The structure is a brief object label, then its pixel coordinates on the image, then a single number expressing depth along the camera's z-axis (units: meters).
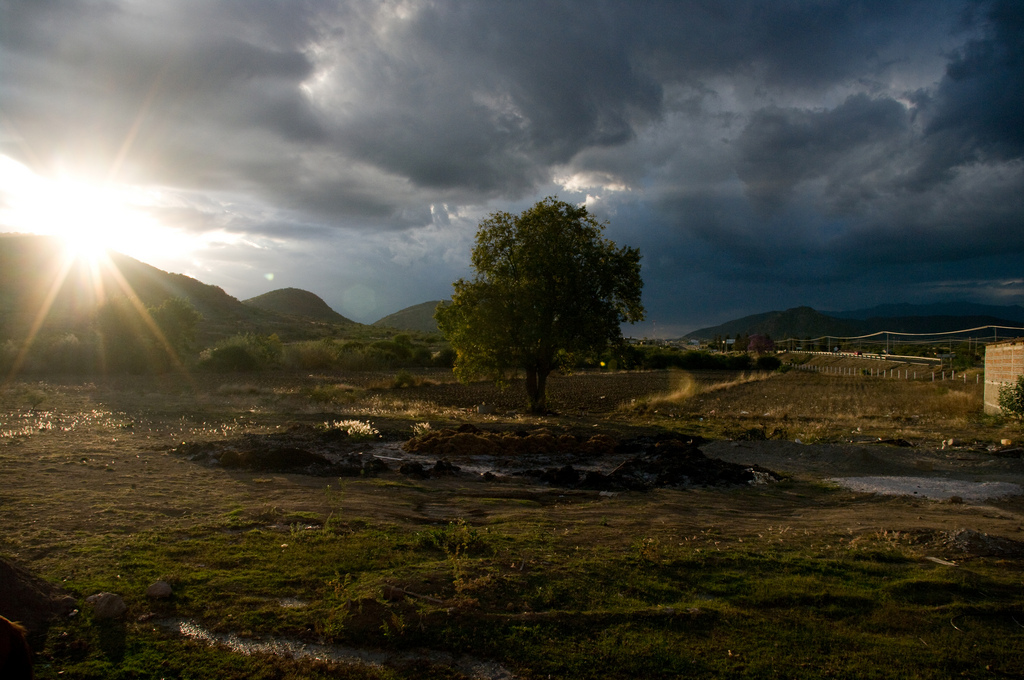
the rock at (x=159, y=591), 4.83
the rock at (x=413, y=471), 11.30
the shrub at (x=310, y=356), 53.01
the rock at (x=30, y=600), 4.19
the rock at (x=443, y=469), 11.53
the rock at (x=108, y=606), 4.45
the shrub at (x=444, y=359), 63.69
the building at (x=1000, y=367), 19.66
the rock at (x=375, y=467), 11.57
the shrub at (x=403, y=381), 37.78
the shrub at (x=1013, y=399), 18.20
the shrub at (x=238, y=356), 45.50
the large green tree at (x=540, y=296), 23.88
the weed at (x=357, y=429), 16.03
